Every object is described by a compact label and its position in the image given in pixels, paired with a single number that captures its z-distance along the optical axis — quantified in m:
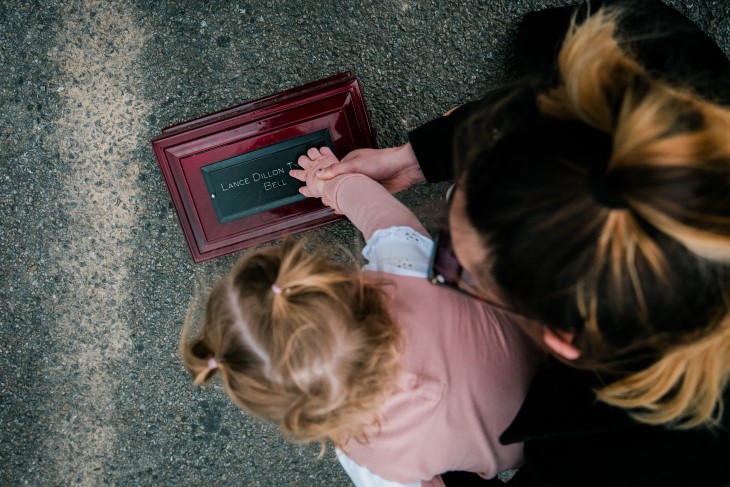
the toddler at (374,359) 0.83
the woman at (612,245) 0.55
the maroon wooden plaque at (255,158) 1.24
